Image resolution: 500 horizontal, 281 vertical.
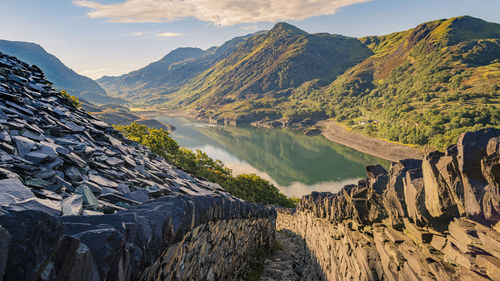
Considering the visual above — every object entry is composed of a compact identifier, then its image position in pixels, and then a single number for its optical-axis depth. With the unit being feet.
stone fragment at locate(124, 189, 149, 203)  17.51
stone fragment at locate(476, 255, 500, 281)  8.84
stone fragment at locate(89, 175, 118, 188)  18.04
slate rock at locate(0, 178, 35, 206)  11.07
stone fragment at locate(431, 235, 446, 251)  11.54
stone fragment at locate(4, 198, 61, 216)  10.50
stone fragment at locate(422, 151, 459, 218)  11.63
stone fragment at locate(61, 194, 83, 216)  12.13
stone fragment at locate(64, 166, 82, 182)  17.07
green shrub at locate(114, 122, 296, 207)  98.17
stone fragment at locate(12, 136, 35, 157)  17.14
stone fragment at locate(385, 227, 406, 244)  14.29
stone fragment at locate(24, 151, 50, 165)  16.61
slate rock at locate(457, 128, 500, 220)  10.23
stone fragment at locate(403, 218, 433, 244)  12.48
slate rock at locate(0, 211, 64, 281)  5.55
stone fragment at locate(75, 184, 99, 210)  13.75
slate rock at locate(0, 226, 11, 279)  5.24
